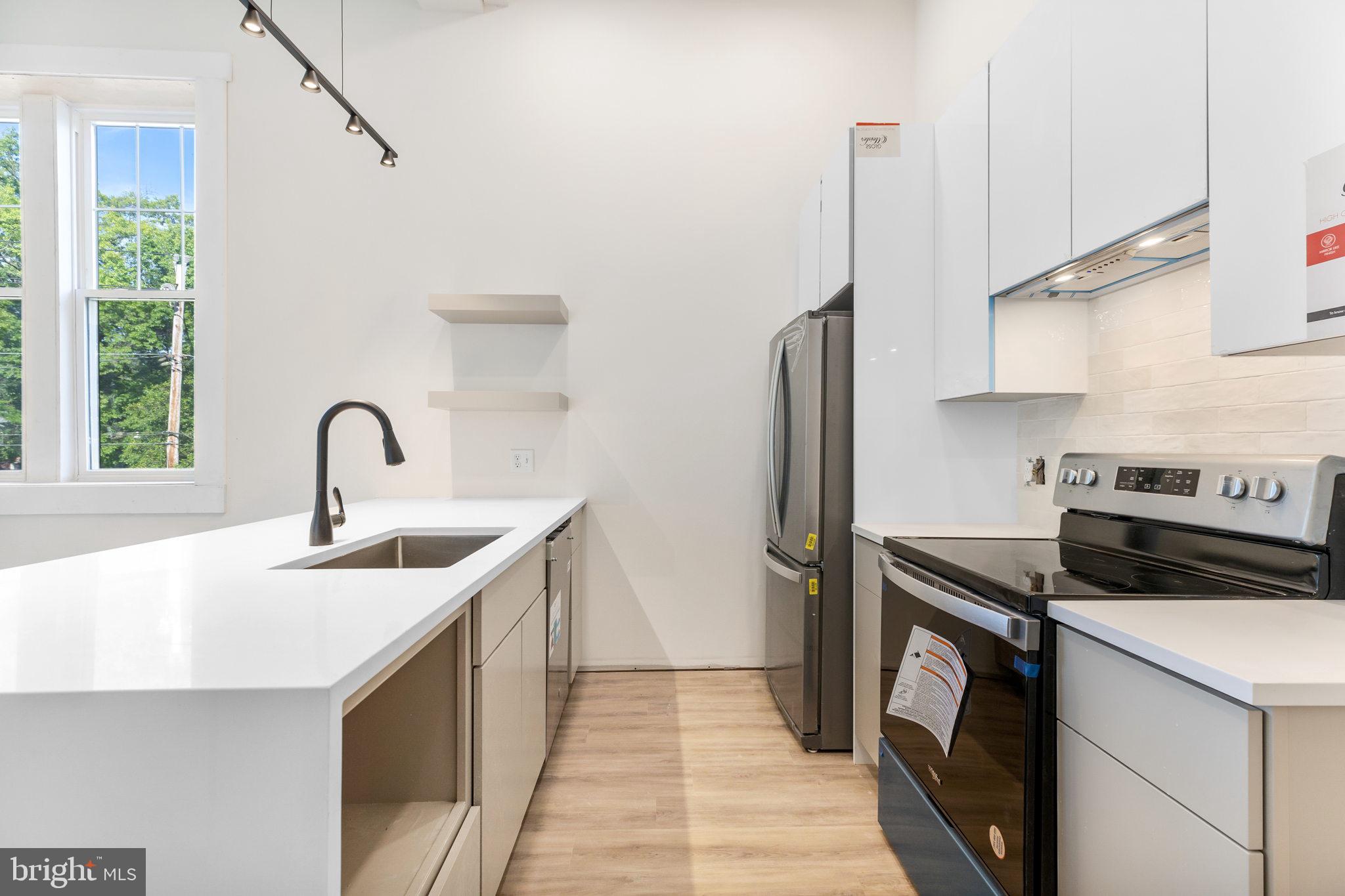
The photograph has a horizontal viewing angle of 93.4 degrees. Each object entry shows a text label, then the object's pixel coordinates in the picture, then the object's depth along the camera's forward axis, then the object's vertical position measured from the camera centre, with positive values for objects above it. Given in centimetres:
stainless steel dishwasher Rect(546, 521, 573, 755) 210 -65
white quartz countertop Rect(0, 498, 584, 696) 69 -25
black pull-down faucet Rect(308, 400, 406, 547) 161 -4
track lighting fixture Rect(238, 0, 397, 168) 156 +106
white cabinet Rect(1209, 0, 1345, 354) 97 +46
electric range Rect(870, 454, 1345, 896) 111 -31
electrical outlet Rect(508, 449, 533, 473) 309 -8
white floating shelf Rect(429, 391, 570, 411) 279 +19
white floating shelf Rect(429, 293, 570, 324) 275 +61
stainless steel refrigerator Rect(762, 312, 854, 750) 229 -31
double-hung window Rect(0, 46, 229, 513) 297 +76
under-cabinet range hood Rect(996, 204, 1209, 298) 133 +46
